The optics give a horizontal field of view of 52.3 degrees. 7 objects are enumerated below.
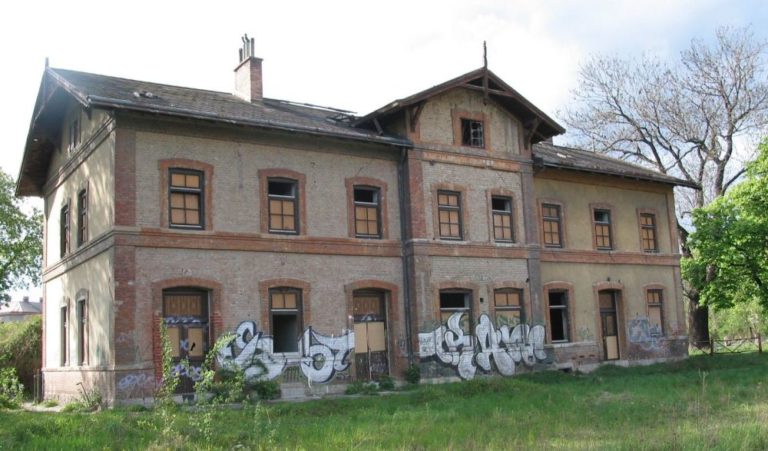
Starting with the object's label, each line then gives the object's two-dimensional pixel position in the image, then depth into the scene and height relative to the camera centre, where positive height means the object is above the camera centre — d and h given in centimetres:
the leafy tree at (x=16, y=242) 3500 +440
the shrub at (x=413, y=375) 1978 -139
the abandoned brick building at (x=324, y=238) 1728 +218
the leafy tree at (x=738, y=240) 2661 +224
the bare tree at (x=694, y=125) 3222 +766
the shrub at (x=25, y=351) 2548 -40
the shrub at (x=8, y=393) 1719 -123
